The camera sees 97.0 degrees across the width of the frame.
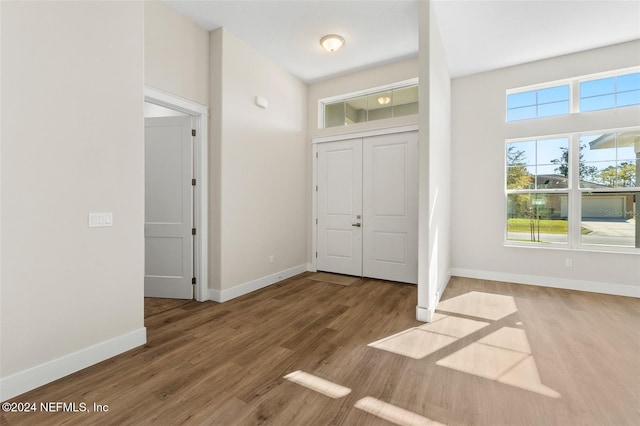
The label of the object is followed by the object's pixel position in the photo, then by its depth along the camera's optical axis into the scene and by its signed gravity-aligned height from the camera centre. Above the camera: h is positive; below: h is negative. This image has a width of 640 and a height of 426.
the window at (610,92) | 3.89 +1.67
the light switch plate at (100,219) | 2.22 -0.08
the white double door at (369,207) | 4.48 +0.04
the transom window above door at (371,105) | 4.54 +1.79
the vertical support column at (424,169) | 2.96 +0.43
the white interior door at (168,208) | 3.68 +0.02
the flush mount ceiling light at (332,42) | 3.75 +2.25
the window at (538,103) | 4.30 +1.67
